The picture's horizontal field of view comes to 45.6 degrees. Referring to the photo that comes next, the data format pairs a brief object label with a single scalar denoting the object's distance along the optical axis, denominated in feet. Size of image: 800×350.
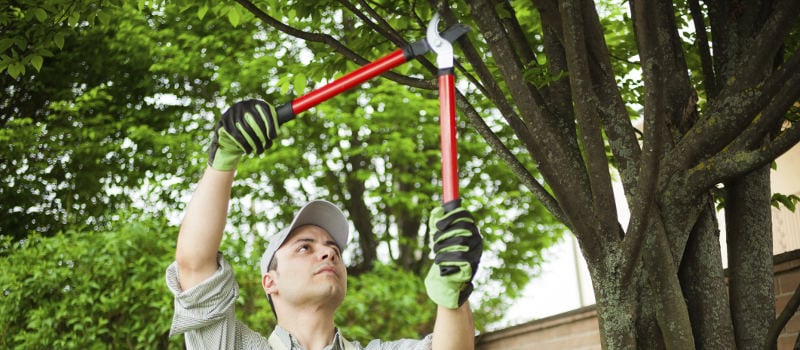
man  6.48
